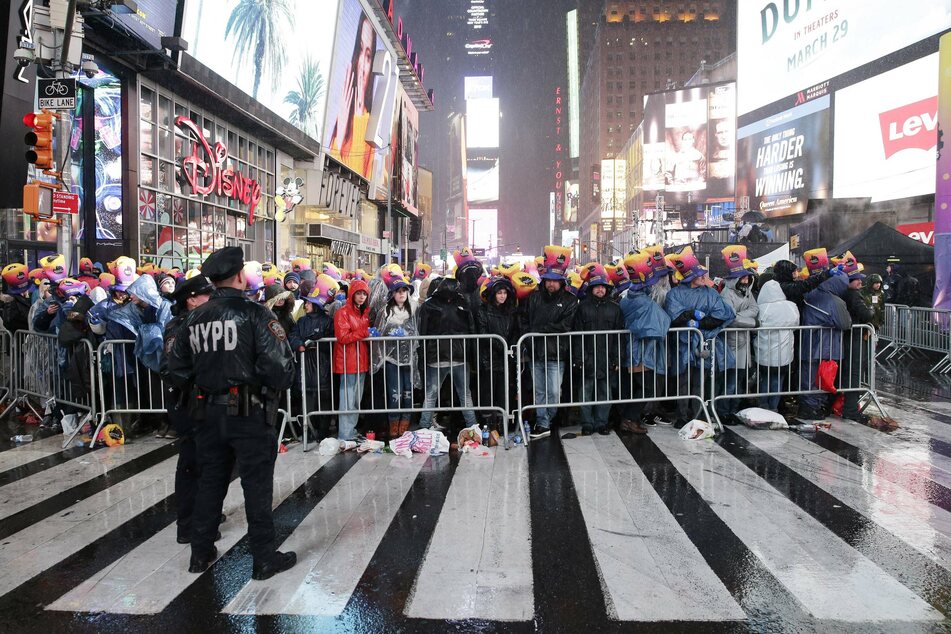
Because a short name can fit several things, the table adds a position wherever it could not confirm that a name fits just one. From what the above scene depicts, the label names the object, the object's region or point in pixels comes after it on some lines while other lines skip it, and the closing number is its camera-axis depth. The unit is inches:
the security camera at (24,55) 427.8
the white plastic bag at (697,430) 285.1
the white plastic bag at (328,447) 269.3
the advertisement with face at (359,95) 1367.7
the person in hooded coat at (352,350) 277.1
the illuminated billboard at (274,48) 792.3
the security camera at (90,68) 480.4
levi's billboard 1032.2
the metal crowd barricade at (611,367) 295.6
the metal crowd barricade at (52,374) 296.5
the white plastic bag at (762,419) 299.7
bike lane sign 405.1
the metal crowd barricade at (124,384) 289.9
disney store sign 825.5
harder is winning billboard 1414.9
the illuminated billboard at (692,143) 2508.6
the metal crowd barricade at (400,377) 281.7
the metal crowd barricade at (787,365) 312.5
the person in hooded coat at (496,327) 304.7
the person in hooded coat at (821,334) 315.3
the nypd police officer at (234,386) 151.4
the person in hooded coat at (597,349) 299.1
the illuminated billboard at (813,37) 1100.5
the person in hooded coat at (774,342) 312.5
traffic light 410.0
